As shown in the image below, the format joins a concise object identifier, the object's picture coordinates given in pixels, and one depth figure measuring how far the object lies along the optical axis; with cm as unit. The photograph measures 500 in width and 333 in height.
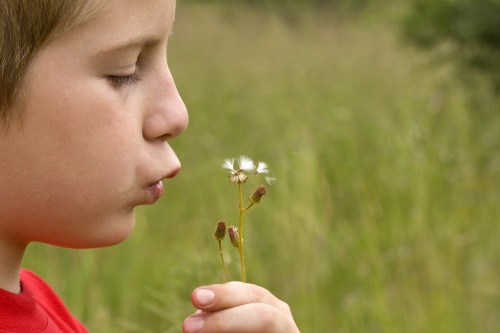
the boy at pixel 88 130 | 114
